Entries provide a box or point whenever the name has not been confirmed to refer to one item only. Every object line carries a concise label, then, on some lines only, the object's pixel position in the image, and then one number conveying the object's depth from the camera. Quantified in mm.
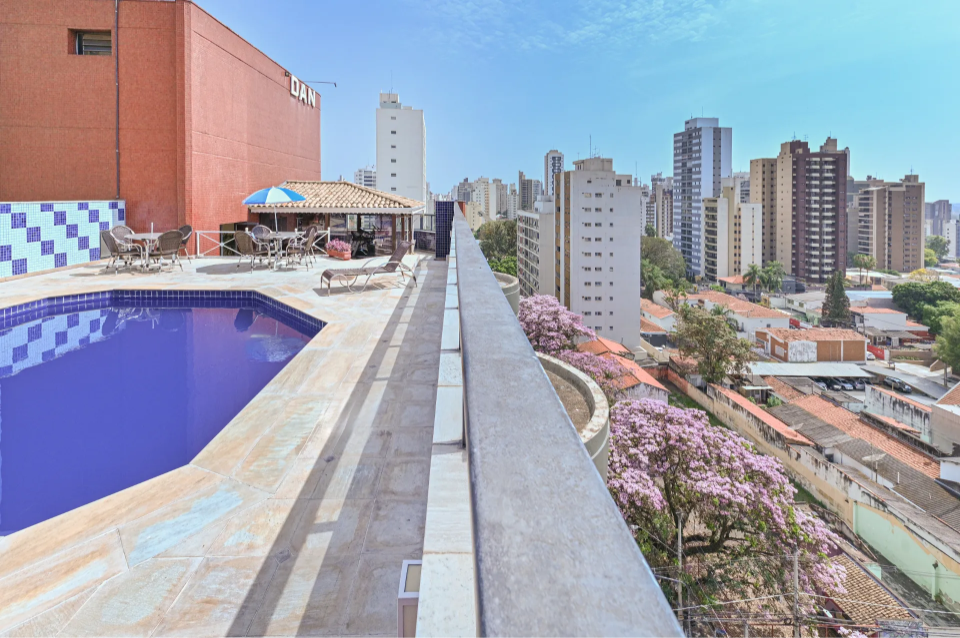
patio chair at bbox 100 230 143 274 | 11266
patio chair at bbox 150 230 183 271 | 11383
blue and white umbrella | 12531
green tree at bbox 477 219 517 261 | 64375
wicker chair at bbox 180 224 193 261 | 12934
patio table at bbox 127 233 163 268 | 11298
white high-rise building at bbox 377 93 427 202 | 77875
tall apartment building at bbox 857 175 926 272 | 97000
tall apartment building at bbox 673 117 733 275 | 104562
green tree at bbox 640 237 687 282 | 71188
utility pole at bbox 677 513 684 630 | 8927
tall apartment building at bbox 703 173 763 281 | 80438
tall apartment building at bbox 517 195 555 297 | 53500
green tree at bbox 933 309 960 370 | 42906
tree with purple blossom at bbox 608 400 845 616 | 9312
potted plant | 14203
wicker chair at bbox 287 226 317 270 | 12734
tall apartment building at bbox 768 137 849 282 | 80562
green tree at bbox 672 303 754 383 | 33969
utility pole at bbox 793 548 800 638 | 9148
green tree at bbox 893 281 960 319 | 61781
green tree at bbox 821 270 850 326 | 60812
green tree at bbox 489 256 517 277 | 50219
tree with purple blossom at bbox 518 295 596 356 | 16531
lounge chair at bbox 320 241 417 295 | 9183
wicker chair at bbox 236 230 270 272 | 12742
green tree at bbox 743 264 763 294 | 74312
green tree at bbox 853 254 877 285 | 91000
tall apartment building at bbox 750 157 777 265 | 86938
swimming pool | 3611
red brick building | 13586
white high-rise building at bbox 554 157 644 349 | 48375
